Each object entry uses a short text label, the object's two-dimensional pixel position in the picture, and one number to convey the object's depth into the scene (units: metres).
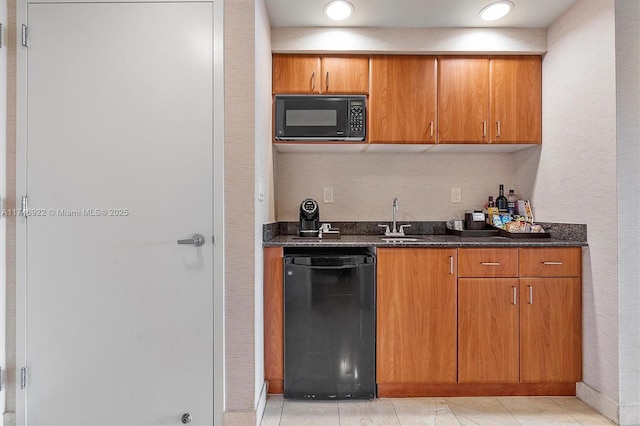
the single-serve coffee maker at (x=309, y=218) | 2.59
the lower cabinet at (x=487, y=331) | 2.18
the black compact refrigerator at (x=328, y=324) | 2.15
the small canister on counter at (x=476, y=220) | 2.71
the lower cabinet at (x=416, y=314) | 2.17
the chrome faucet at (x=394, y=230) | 2.68
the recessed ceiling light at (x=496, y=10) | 2.23
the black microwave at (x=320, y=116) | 2.50
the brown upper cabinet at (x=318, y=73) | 2.52
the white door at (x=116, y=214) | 1.83
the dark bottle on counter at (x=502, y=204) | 2.79
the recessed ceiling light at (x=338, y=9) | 2.22
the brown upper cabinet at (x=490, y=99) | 2.54
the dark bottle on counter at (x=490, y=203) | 2.83
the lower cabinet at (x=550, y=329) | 2.18
